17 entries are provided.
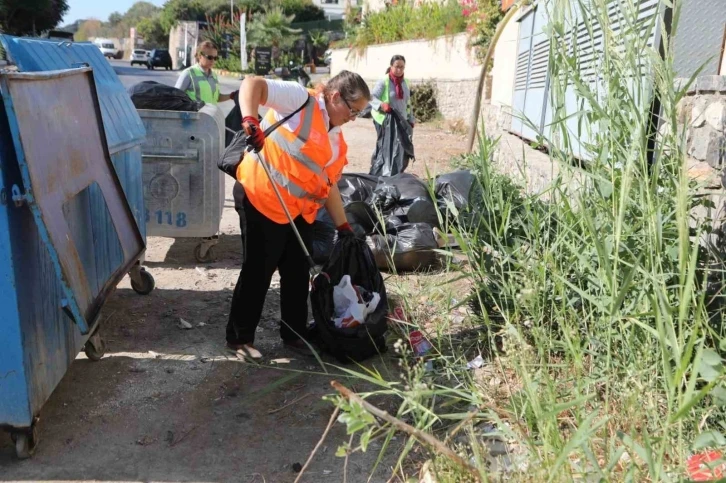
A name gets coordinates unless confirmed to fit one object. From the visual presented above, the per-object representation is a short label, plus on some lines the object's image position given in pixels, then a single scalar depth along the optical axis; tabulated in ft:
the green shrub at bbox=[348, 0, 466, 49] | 57.21
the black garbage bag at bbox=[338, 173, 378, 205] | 18.60
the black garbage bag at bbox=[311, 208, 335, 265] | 16.28
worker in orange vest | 10.85
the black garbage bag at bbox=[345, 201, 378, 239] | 17.02
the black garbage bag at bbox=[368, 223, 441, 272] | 16.55
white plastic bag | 11.66
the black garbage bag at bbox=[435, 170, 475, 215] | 17.71
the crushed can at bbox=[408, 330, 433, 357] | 11.34
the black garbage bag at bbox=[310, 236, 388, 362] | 11.65
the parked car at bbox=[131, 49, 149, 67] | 151.64
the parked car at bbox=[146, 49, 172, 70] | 144.15
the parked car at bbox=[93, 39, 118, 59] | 179.46
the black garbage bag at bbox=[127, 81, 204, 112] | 16.67
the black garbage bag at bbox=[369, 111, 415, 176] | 26.86
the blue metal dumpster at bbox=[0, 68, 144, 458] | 8.00
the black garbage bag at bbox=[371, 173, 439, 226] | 17.83
